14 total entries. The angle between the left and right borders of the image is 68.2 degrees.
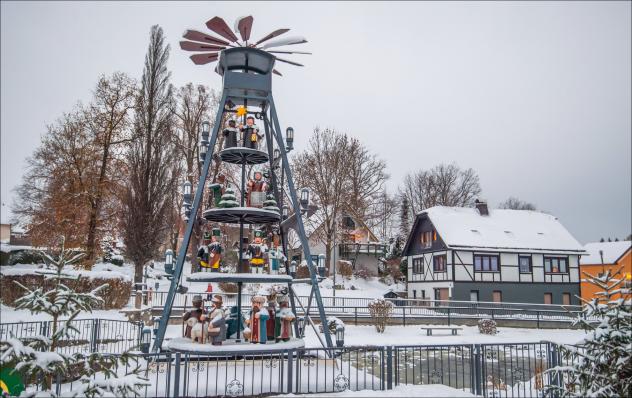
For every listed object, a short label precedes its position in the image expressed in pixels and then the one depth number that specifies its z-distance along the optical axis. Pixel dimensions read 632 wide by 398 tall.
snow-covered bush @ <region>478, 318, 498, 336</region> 23.70
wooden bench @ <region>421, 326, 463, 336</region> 22.50
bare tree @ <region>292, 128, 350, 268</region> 37.31
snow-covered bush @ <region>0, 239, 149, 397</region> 5.84
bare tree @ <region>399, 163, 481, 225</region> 55.06
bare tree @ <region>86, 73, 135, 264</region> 26.61
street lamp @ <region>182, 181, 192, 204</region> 11.23
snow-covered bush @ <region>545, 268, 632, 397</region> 7.02
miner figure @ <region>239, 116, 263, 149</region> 11.49
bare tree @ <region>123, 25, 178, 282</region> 26.06
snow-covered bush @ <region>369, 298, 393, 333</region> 23.08
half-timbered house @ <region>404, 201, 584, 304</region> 33.66
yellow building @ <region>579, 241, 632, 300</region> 50.84
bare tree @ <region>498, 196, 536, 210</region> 76.25
